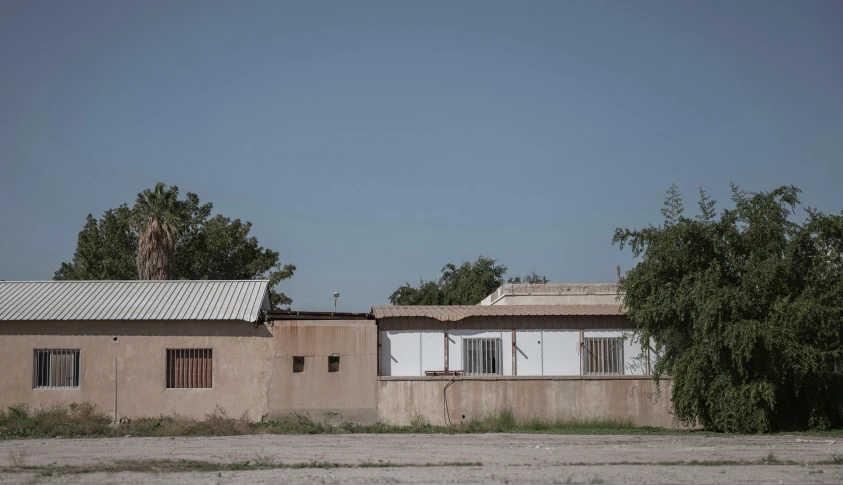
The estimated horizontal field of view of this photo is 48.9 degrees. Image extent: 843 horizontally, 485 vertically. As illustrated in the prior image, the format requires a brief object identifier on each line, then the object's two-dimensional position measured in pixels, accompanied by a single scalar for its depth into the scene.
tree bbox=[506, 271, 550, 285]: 77.25
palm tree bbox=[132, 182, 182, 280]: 41.78
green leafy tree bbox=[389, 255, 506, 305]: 63.33
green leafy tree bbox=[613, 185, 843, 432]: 25.53
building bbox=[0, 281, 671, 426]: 27.88
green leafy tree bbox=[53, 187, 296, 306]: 49.19
